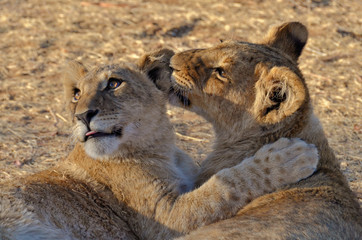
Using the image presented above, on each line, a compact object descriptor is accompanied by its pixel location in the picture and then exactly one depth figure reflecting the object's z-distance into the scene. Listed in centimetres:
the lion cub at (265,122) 711
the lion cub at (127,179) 804
